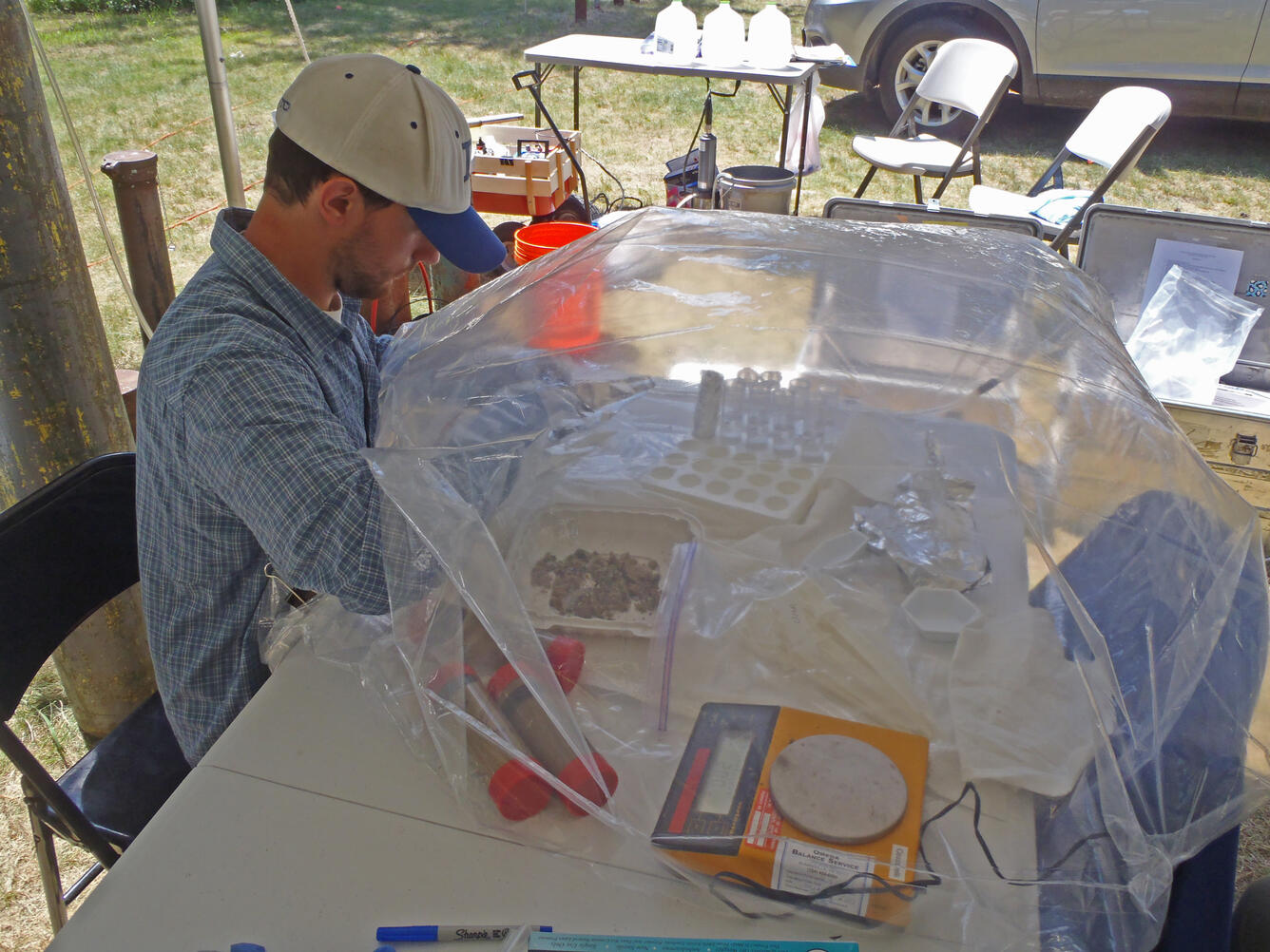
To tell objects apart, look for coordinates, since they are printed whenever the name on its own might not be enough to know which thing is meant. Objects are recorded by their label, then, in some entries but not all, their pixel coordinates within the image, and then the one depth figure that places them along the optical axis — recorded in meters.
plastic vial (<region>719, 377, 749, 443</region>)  1.37
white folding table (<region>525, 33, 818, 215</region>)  3.88
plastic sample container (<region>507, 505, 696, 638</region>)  1.12
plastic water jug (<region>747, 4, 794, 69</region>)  4.05
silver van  5.05
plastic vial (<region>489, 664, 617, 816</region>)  0.91
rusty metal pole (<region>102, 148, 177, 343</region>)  2.41
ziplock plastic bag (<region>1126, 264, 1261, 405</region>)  2.40
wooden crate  3.53
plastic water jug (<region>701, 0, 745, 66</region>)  4.09
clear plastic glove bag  0.86
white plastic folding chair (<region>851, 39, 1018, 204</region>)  4.13
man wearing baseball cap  1.06
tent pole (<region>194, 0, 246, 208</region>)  2.21
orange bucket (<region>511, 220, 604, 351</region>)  1.53
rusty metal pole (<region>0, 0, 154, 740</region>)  1.49
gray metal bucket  3.59
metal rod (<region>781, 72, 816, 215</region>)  4.35
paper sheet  2.45
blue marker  0.82
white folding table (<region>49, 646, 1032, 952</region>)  0.83
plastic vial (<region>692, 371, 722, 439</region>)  1.38
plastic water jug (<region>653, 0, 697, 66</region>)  4.16
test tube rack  1.20
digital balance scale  0.82
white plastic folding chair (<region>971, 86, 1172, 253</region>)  3.35
